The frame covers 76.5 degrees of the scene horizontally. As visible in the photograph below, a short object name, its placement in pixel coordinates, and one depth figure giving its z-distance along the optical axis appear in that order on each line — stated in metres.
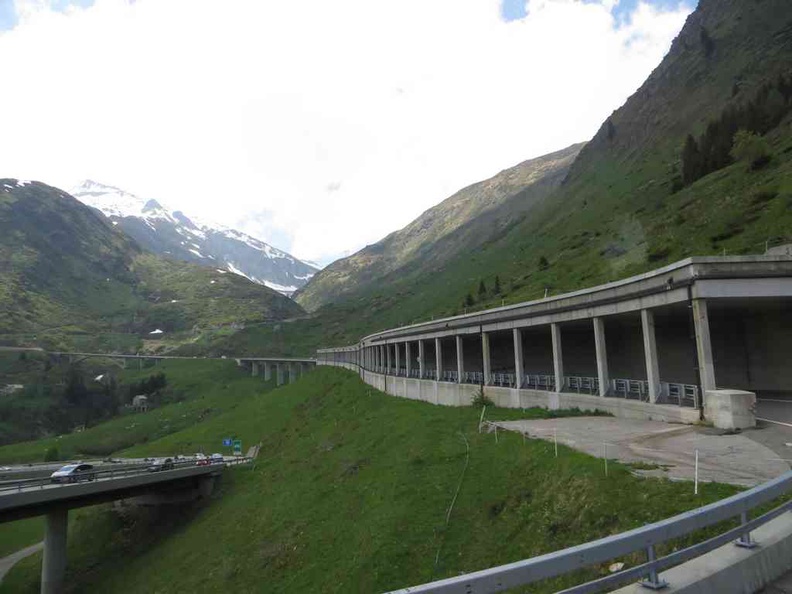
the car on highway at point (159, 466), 40.78
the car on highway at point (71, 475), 34.34
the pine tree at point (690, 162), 80.94
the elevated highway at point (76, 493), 31.95
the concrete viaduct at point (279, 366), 143.20
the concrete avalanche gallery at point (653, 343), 21.89
